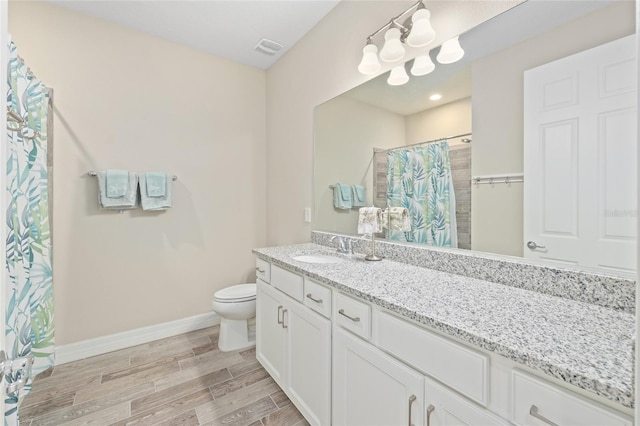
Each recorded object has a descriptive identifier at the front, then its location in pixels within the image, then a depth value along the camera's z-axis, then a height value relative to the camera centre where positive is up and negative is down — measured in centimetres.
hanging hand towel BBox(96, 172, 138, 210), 210 +11
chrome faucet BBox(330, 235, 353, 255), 185 -24
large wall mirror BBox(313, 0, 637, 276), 89 +33
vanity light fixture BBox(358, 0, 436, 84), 141 +94
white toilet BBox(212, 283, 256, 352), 214 -82
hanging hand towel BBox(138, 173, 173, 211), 227 +11
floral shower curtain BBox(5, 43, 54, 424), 128 -10
